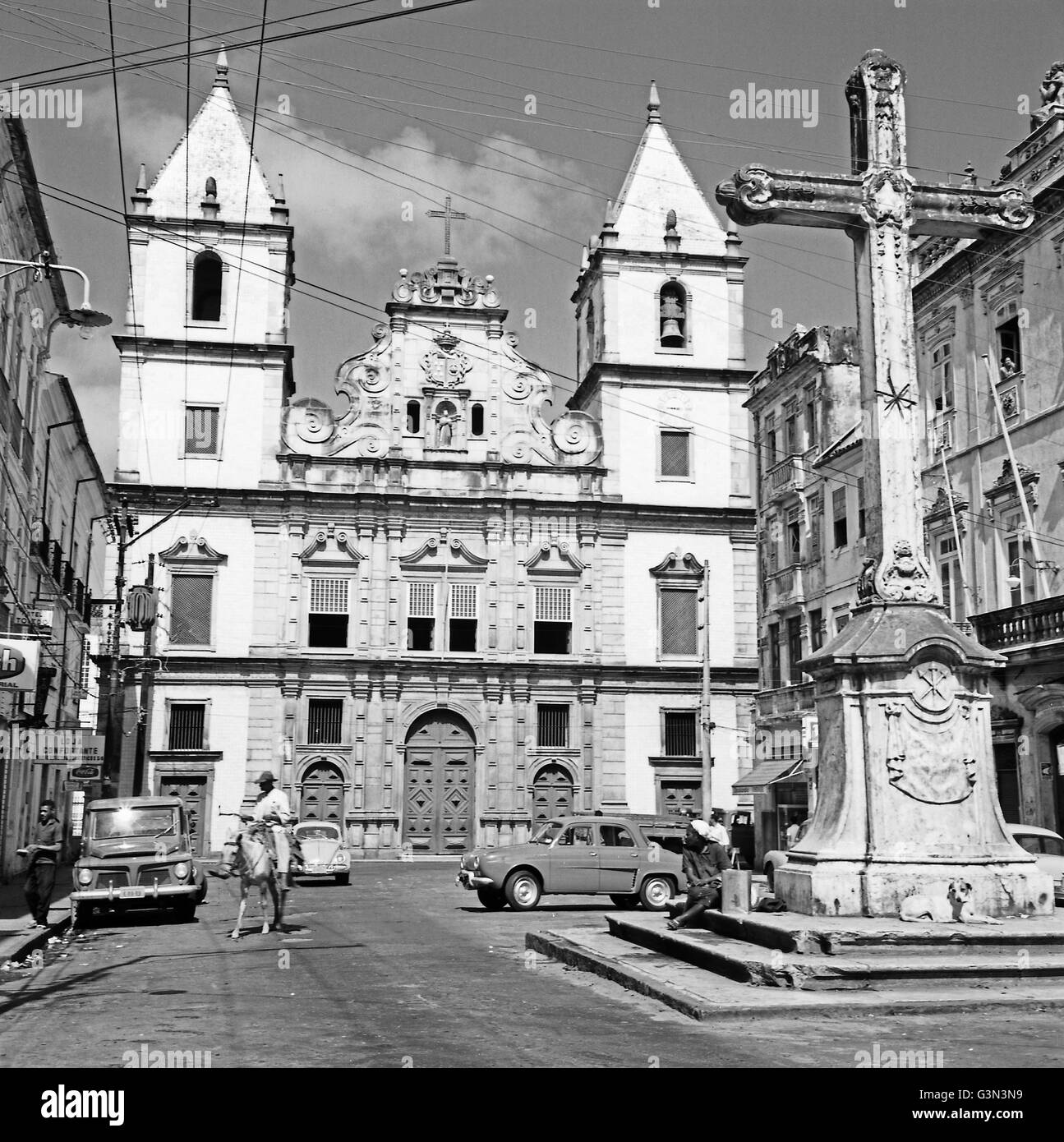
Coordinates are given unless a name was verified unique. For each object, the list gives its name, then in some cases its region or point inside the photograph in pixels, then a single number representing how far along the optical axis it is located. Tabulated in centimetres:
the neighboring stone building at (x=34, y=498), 2695
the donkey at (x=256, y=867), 1667
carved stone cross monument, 1218
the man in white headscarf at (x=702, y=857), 1571
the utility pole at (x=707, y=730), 3738
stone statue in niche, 4541
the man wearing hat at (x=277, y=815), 1636
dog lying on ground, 1184
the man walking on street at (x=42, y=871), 1838
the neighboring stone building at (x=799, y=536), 3612
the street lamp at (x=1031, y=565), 2628
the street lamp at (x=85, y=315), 1535
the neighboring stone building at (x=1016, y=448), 2531
